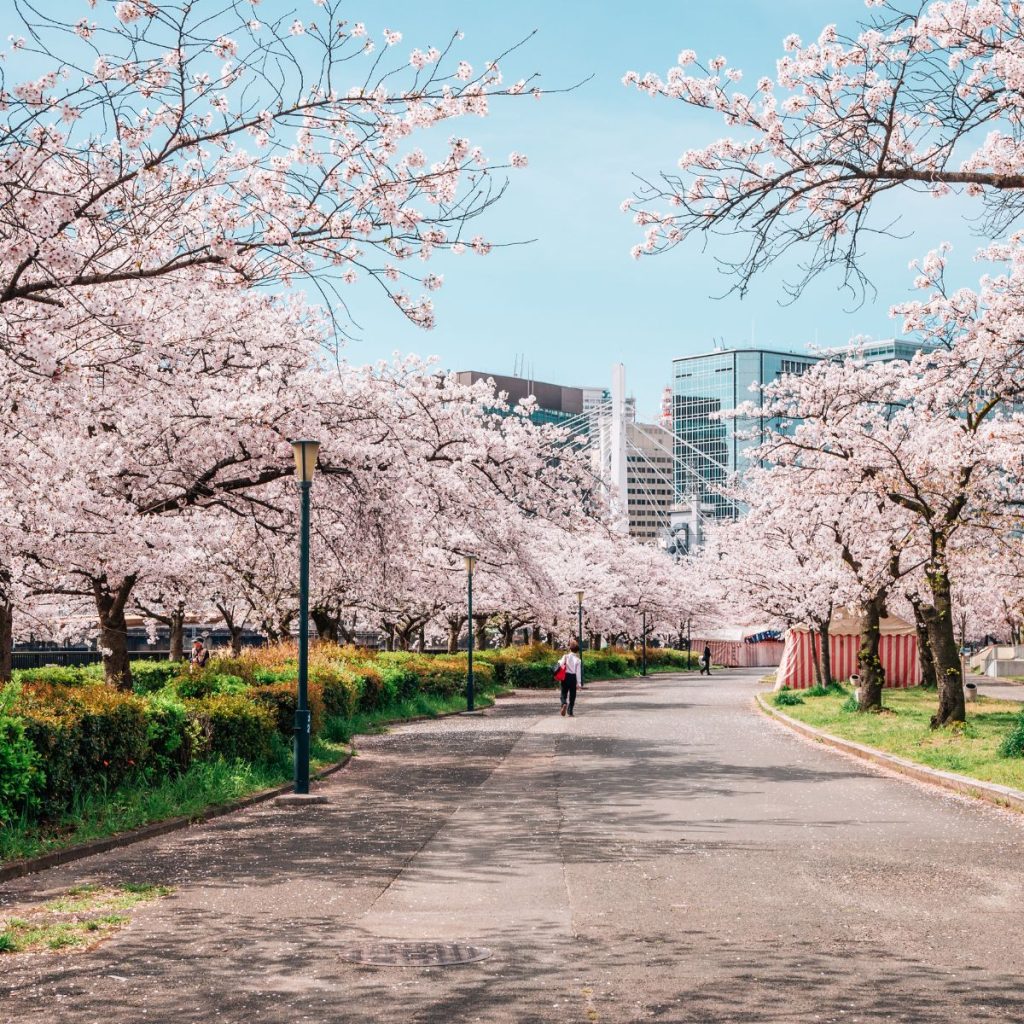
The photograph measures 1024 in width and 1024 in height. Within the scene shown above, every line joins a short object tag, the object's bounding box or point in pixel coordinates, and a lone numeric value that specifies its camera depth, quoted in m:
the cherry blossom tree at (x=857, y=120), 9.52
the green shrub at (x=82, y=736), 10.89
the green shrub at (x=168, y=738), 13.25
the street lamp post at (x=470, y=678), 32.78
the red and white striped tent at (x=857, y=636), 48.59
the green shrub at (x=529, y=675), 53.03
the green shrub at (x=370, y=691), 27.52
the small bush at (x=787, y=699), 35.12
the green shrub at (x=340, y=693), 23.30
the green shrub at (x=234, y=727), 14.66
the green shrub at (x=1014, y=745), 17.34
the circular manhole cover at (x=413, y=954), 6.76
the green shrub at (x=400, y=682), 30.06
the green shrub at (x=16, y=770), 10.02
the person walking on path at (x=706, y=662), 80.07
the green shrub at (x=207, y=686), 17.99
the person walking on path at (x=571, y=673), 31.45
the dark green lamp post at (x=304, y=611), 14.82
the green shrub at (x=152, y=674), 27.92
